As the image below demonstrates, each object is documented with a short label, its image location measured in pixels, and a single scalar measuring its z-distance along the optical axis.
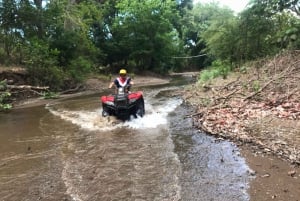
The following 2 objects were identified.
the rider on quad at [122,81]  12.22
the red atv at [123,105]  11.26
